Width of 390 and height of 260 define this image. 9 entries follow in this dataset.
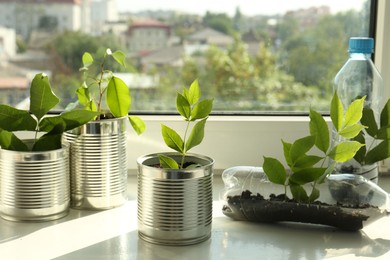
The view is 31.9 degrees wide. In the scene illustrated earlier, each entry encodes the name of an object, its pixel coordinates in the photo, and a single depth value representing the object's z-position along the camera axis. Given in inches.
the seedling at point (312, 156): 39.6
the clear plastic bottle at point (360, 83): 50.9
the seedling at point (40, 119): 41.3
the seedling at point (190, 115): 39.4
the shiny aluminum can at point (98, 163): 43.1
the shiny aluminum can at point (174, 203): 37.8
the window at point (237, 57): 53.6
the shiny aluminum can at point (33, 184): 40.6
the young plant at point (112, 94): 43.9
